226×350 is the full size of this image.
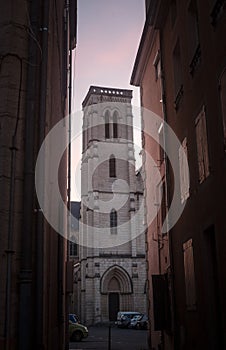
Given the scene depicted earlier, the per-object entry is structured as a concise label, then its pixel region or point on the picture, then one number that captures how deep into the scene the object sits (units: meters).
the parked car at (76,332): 26.80
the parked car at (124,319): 42.41
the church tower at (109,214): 52.75
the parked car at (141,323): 40.25
